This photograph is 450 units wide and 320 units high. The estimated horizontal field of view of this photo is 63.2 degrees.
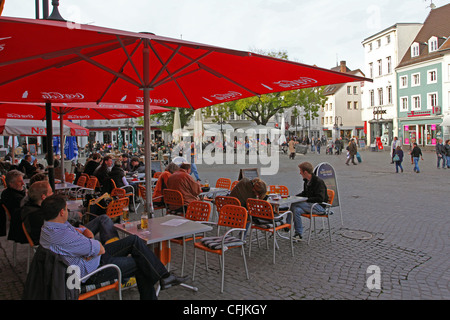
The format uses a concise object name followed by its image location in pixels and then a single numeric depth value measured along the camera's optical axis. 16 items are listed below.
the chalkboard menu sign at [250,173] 10.19
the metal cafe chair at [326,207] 6.65
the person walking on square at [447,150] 19.19
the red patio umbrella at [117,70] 3.65
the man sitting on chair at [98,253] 3.44
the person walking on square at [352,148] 23.66
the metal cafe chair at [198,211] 5.38
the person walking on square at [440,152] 19.23
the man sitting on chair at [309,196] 6.73
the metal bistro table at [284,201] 6.22
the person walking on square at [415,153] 18.00
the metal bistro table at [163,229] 4.15
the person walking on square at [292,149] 29.05
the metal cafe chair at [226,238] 4.69
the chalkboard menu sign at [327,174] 8.08
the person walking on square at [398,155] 17.92
